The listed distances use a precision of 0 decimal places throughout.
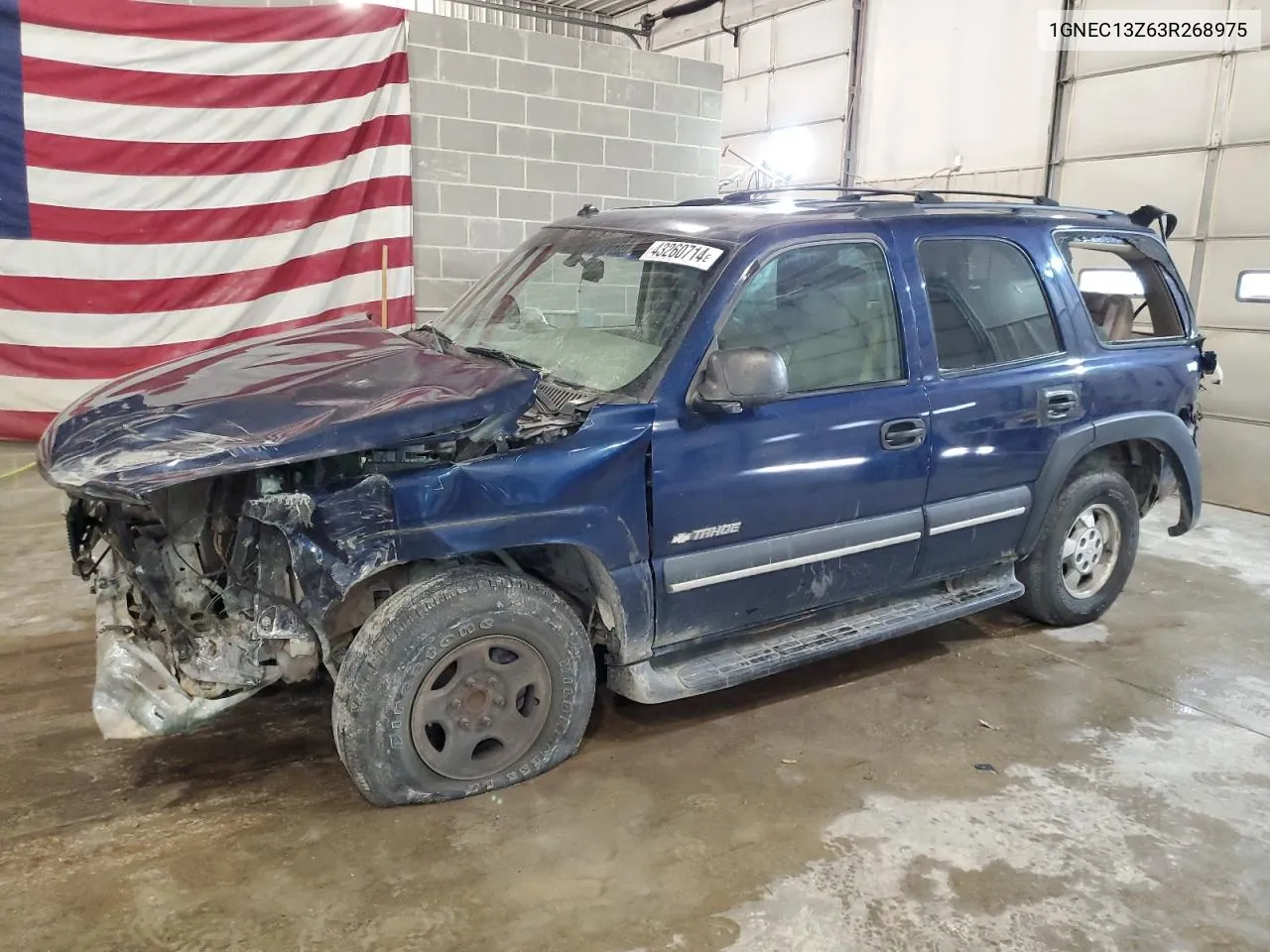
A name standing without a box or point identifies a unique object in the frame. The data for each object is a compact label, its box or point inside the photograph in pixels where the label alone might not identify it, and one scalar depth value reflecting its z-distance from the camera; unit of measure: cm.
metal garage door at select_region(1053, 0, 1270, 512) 755
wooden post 706
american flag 619
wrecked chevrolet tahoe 278
